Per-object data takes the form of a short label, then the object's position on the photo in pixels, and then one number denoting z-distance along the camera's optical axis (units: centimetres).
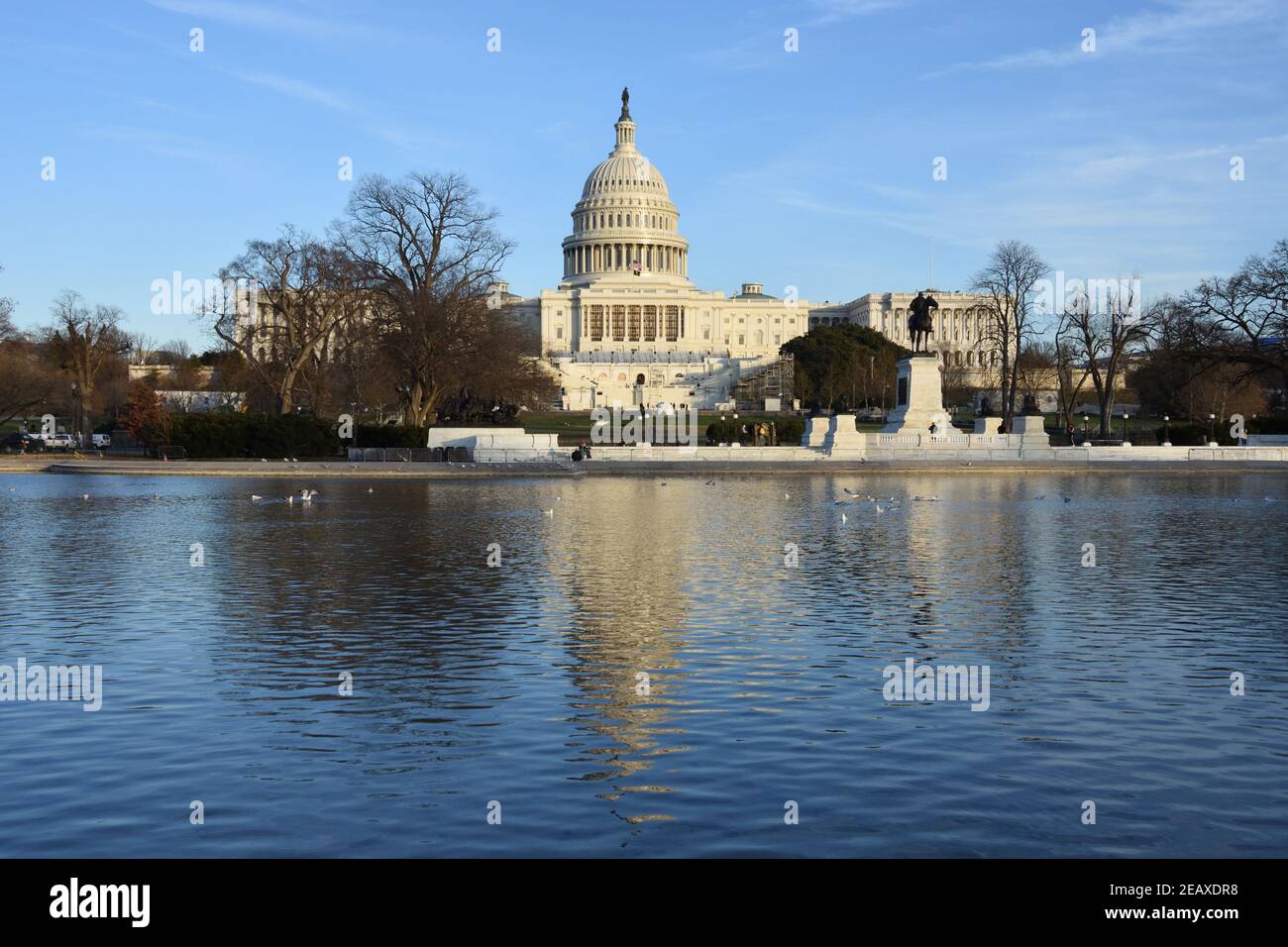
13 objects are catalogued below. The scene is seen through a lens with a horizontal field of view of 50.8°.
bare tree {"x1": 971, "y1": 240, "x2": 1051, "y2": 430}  8206
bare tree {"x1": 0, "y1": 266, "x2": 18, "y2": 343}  7294
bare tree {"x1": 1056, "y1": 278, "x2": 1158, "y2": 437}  7744
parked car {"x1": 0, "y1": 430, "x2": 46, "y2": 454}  7009
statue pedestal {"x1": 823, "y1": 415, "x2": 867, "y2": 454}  6075
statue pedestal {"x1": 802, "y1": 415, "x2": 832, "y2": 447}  6322
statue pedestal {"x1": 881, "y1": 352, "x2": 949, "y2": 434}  6538
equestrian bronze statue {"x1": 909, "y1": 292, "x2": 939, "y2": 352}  6725
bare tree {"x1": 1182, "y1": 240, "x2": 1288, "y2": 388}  6544
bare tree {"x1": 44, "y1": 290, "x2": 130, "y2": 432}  8081
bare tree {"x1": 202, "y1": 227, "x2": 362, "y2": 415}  6272
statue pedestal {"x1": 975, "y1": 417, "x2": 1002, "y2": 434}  6525
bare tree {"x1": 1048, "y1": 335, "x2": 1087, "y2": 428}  8381
